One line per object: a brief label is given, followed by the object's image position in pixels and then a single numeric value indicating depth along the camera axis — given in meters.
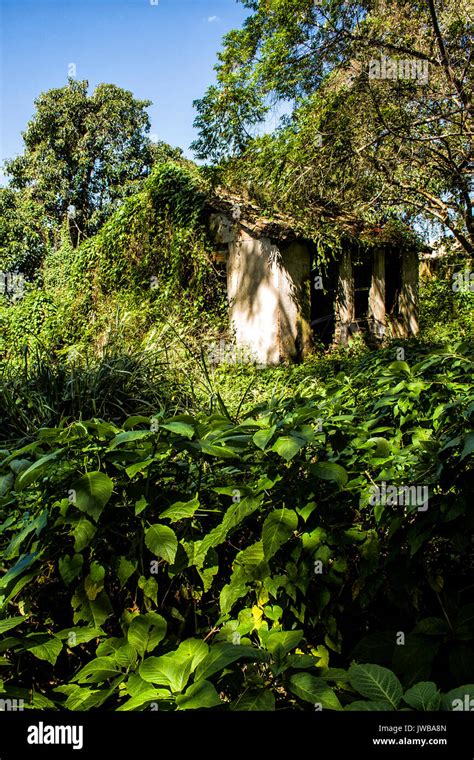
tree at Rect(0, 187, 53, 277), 24.94
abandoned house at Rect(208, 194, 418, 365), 12.57
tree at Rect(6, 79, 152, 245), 28.59
